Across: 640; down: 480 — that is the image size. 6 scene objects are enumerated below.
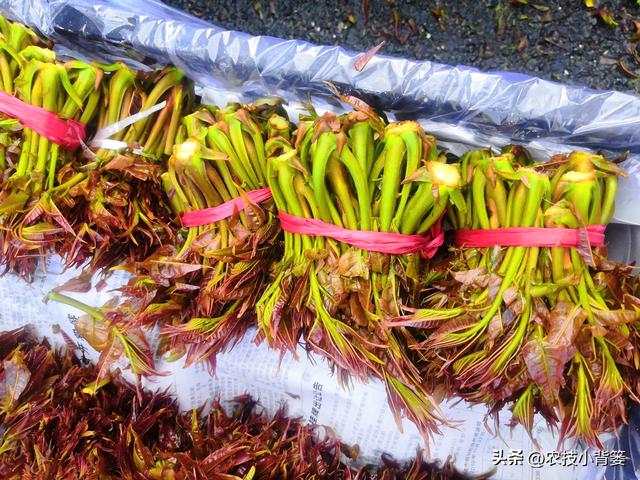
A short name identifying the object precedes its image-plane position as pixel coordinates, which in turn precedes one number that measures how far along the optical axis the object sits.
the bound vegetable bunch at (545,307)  0.37
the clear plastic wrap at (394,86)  0.41
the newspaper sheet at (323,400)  0.49
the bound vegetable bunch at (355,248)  0.37
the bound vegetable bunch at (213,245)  0.40
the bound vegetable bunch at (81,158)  0.42
